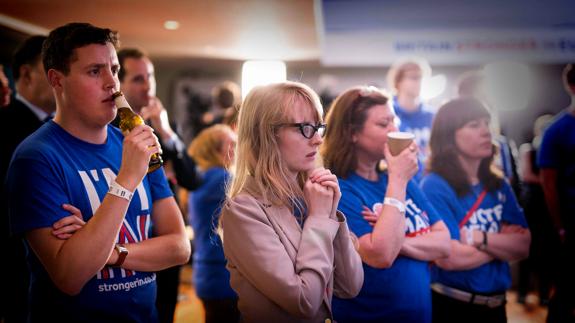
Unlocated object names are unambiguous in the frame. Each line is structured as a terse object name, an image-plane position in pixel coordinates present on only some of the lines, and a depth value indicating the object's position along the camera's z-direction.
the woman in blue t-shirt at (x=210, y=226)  2.88
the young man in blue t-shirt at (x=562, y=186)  2.99
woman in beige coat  1.40
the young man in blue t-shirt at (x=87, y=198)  1.41
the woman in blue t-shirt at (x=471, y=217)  2.26
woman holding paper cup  1.87
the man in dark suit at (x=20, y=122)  2.29
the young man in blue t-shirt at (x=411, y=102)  3.71
